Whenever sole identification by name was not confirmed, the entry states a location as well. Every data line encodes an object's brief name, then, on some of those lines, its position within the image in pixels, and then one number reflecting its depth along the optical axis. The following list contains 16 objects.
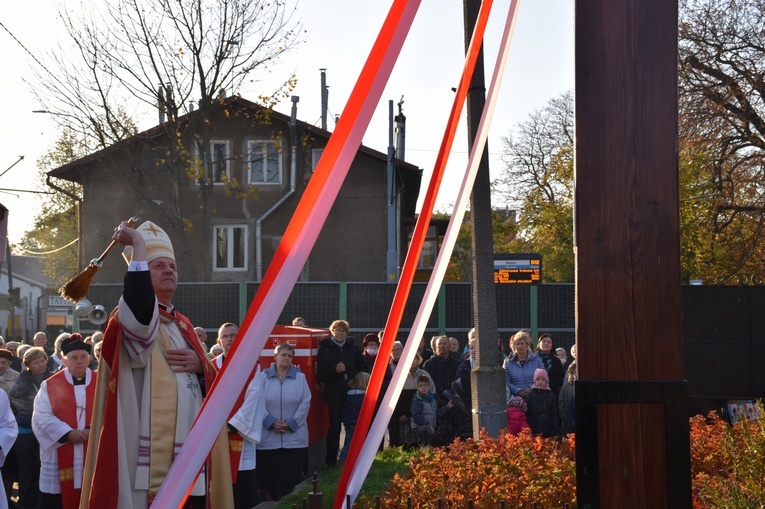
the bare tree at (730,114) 23.36
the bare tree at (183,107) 26.75
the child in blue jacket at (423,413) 12.37
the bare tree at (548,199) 45.22
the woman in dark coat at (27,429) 10.39
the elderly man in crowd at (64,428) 8.34
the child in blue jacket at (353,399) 12.45
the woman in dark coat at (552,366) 12.87
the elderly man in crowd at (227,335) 10.50
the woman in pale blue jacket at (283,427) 10.77
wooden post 3.49
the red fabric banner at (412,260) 4.69
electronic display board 21.12
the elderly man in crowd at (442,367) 13.64
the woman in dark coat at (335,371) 12.56
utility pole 8.65
